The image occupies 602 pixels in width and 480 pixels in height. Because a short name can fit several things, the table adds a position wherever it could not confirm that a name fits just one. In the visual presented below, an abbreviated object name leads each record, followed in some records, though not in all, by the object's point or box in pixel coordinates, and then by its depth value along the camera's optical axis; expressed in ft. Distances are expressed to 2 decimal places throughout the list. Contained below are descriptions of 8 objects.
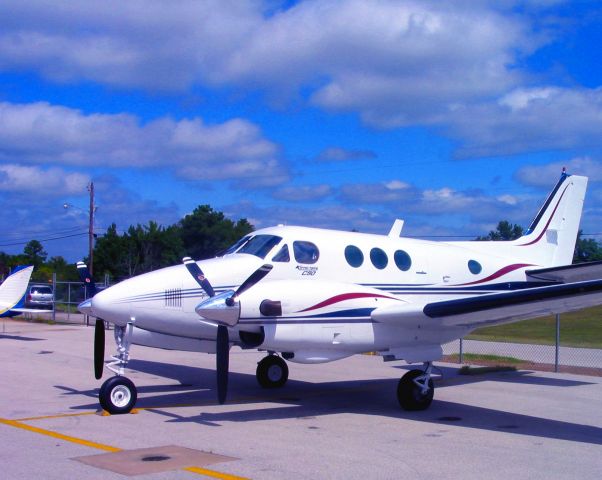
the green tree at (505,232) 209.56
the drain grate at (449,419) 38.01
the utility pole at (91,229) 159.20
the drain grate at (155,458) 27.34
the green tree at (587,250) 200.44
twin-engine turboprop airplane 36.88
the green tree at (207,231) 148.77
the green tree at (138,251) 158.30
